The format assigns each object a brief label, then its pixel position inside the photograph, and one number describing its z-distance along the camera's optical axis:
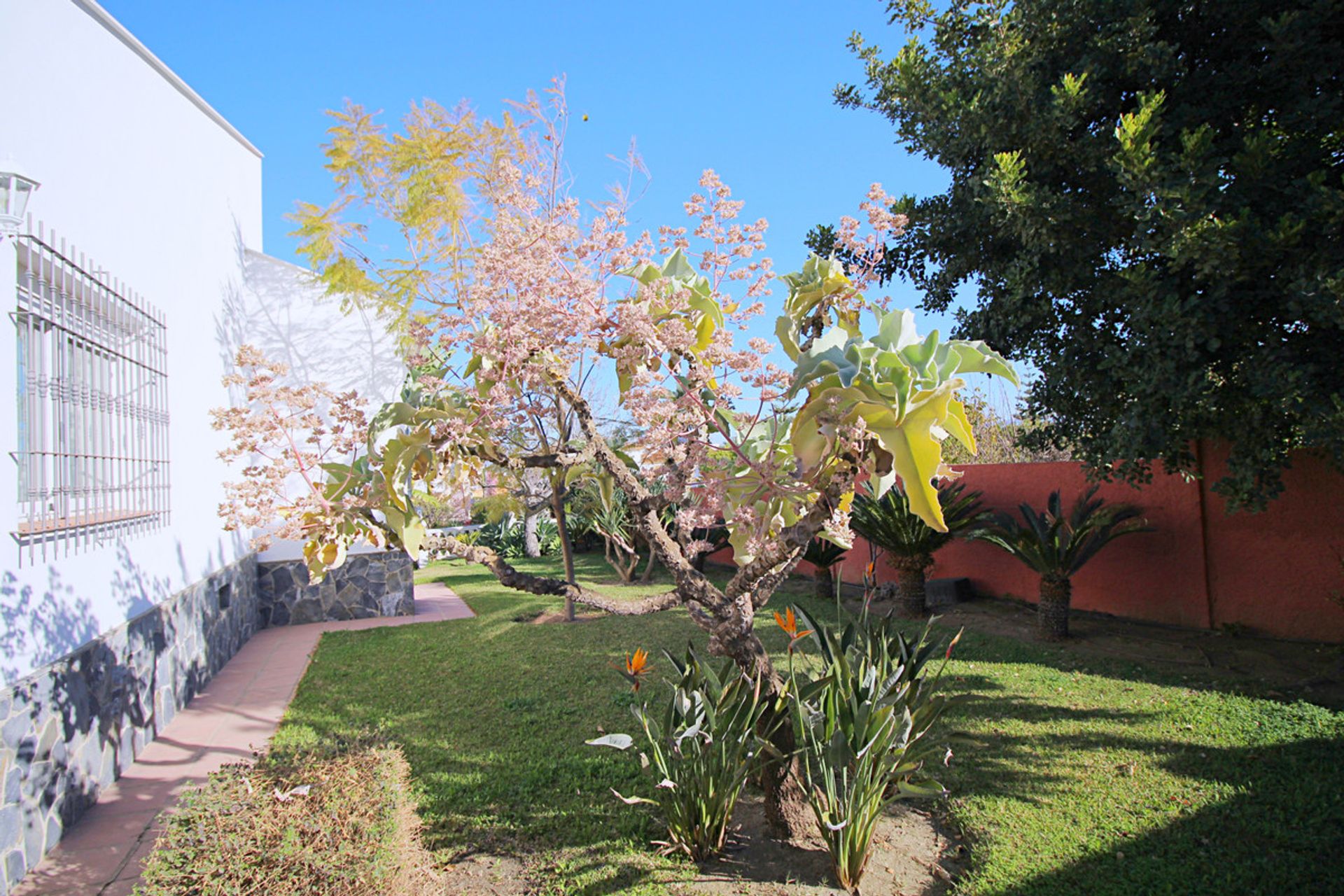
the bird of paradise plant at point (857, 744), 2.60
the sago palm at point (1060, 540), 6.37
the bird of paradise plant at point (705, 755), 2.78
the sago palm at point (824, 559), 8.88
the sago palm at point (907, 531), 7.66
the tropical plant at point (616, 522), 11.52
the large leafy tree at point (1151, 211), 3.81
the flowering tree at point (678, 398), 1.76
